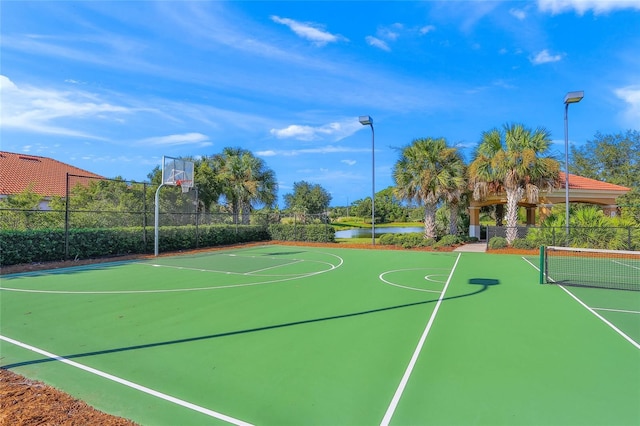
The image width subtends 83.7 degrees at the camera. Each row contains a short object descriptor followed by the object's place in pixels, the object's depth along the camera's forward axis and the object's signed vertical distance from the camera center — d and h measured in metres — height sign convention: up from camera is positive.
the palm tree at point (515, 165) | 18.94 +2.72
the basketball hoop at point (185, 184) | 18.01 +1.51
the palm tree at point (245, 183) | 26.34 +2.30
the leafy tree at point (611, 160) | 37.42 +6.36
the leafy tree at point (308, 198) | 60.16 +2.99
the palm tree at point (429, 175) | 20.92 +2.38
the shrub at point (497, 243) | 19.12 -1.48
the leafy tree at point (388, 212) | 66.88 +0.54
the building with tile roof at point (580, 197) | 23.56 +1.28
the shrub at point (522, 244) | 18.44 -1.47
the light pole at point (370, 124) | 19.94 +5.20
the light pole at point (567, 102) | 15.22 +5.04
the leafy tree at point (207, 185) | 25.64 +2.10
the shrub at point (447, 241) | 20.47 -1.52
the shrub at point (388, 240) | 22.08 -1.56
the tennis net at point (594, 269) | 10.02 -1.88
